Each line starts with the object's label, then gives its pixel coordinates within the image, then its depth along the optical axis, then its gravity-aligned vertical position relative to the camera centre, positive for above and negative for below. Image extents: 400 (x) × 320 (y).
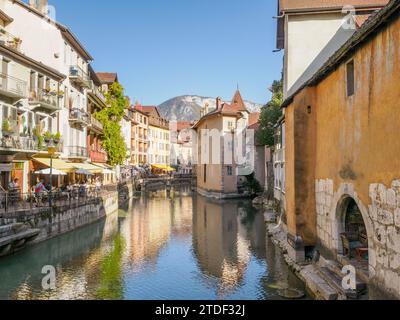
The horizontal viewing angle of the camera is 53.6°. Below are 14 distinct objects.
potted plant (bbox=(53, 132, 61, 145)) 29.70 +2.25
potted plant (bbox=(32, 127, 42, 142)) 27.14 +2.33
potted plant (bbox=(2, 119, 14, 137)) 23.22 +2.31
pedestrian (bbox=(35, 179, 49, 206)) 23.35 -1.51
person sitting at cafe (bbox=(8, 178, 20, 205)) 22.31 -1.38
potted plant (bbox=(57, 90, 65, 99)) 30.73 +5.83
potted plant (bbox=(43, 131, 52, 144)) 28.62 +2.25
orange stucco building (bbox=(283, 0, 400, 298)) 9.13 +0.55
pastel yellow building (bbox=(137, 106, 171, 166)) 90.75 +7.11
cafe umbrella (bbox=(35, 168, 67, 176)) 25.89 -0.21
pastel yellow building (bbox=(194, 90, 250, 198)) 52.50 +2.55
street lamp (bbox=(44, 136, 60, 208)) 28.89 +1.97
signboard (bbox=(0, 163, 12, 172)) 23.94 +0.05
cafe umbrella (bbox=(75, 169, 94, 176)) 30.31 -0.25
